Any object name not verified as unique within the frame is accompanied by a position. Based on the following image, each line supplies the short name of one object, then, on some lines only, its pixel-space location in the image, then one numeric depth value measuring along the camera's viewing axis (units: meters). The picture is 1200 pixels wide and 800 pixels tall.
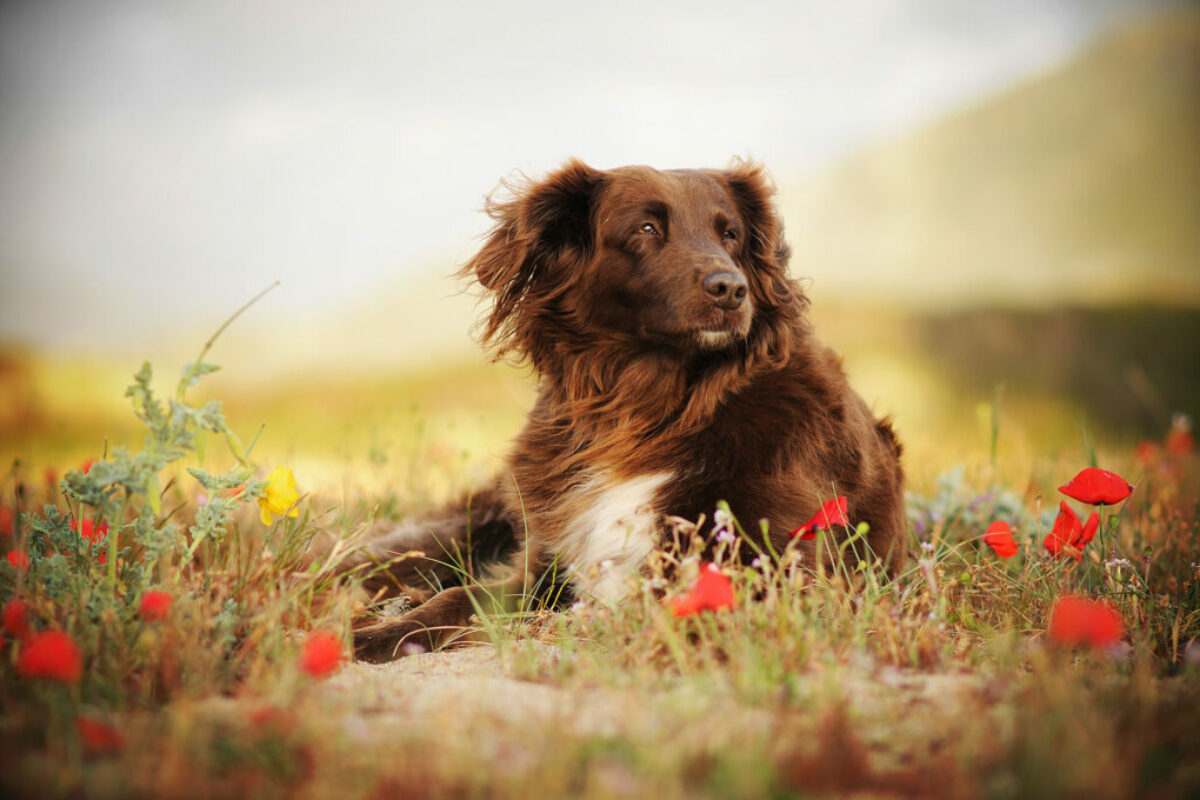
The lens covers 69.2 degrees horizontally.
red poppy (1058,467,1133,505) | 2.73
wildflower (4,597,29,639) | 1.98
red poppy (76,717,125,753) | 1.59
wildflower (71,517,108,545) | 2.63
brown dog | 3.03
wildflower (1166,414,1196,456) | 5.06
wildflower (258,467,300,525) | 2.63
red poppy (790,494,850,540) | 2.52
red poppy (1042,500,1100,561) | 2.96
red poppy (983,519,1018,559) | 2.81
